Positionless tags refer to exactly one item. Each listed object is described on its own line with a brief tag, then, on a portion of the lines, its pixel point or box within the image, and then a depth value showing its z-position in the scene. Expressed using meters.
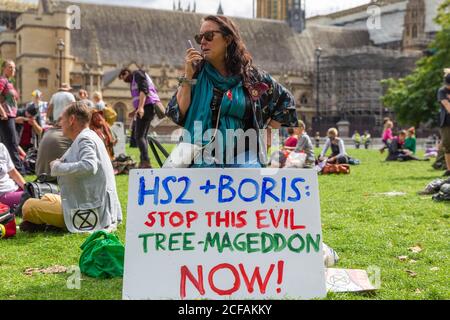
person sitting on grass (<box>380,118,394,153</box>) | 25.22
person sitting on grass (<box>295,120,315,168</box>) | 14.25
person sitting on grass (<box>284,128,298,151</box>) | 15.91
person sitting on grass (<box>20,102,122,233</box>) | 6.61
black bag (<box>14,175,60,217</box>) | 7.52
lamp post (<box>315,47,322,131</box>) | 74.10
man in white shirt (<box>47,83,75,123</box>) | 12.32
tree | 35.53
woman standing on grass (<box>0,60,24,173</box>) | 11.28
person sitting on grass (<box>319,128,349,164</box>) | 16.23
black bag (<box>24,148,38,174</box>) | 12.55
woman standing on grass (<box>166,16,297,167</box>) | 4.38
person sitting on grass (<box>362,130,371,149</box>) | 36.87
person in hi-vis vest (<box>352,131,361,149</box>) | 38.50
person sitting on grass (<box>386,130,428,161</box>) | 20.67
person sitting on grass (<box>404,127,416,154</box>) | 21.77
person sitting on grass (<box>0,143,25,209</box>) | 7.82
